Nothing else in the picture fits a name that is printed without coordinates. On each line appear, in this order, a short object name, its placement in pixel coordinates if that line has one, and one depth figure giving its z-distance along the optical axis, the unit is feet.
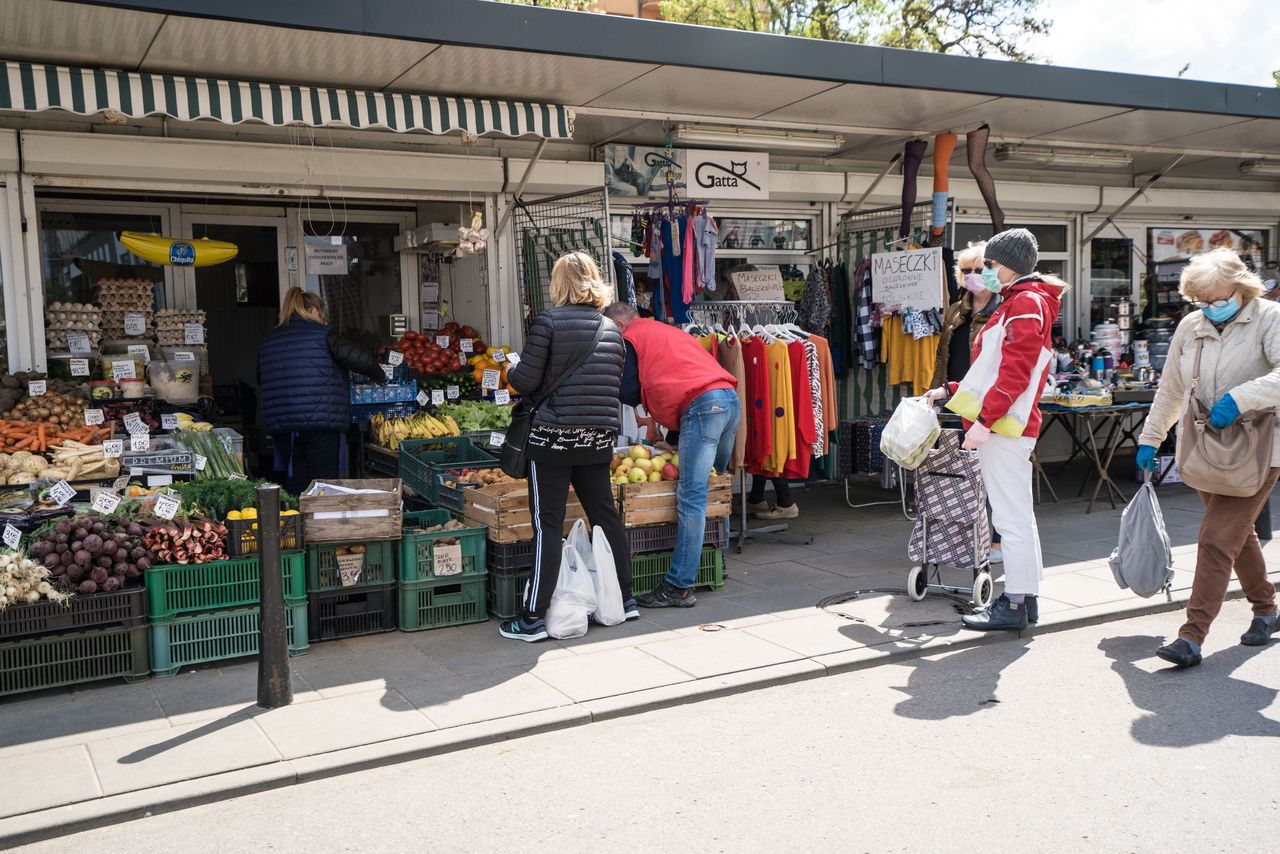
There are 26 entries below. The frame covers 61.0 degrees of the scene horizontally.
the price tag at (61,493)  20.95
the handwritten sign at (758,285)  33.91
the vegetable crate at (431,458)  24.63
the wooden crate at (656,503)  22.41
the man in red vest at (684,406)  22.34
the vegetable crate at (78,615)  16.88
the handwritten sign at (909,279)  31.09
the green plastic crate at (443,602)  20.65
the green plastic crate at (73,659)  17.04
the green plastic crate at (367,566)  19.80
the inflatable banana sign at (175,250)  26.91
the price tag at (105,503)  19.44
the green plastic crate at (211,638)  18.12
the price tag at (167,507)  18.97
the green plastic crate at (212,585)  17.97
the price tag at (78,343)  26.20
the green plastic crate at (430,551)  20.34
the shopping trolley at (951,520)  21.88
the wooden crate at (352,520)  19.61
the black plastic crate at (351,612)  19.98
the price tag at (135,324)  27.81
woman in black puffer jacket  19.31
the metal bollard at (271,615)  16.61
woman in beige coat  17.87
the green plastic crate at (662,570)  22.93
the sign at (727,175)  31.40
